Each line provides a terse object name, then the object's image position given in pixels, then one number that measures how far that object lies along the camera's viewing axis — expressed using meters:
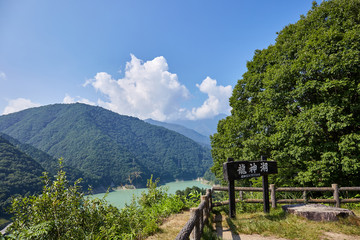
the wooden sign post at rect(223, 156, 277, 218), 6.36
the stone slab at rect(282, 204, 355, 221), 5.90
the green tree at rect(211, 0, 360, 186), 8.58
